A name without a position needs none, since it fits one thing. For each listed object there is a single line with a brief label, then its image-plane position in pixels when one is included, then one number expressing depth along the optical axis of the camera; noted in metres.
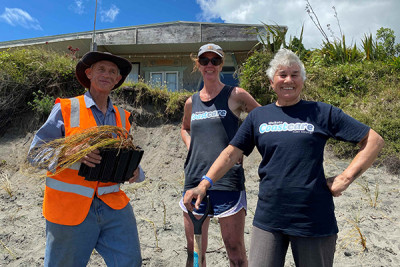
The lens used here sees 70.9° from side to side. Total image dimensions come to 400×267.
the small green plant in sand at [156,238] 3.72
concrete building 12.23
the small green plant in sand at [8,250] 3.62
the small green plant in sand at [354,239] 3.47
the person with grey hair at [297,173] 1.74
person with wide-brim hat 1.99
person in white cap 2.37
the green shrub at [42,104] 8.17
